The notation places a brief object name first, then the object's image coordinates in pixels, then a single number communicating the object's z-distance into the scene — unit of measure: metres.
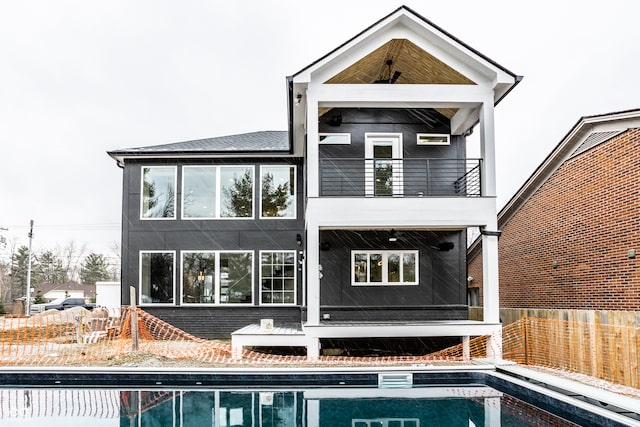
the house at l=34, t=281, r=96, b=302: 55.53
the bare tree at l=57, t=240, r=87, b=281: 57.25
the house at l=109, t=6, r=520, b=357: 11.35
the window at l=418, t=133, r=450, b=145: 13.88
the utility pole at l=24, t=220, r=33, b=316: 32.00
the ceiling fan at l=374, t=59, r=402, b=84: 13.47
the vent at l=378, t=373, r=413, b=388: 9.23
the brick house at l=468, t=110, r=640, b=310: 10.39
